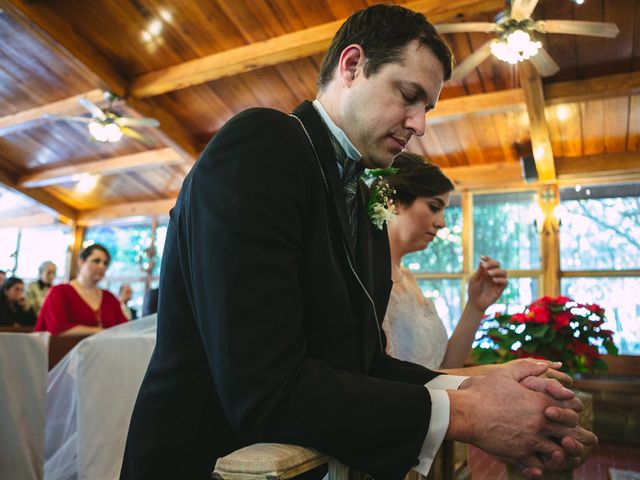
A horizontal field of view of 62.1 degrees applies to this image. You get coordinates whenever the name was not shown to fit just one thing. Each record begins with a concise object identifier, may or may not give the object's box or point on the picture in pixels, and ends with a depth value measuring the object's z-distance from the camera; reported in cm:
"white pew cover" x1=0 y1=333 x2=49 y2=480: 219
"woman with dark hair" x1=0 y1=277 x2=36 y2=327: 569
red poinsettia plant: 269
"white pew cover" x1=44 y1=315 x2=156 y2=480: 258
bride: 206
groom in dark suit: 76
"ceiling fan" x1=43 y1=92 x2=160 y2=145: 605
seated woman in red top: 388
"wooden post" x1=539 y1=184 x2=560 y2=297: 689
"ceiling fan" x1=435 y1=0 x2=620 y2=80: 369
